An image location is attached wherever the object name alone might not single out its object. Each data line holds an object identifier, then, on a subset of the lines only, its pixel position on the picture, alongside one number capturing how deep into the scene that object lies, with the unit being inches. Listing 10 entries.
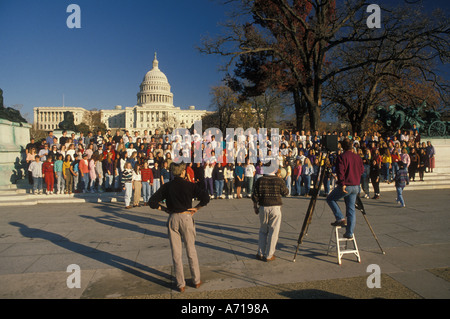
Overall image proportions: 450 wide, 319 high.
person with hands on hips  179.0
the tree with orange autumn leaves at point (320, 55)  720.3
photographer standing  230.5
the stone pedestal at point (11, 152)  548.7
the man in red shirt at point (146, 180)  460.1
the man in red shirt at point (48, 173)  500.7
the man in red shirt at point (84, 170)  505.7
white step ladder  213.5
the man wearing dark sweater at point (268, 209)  220.1
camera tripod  225.5
